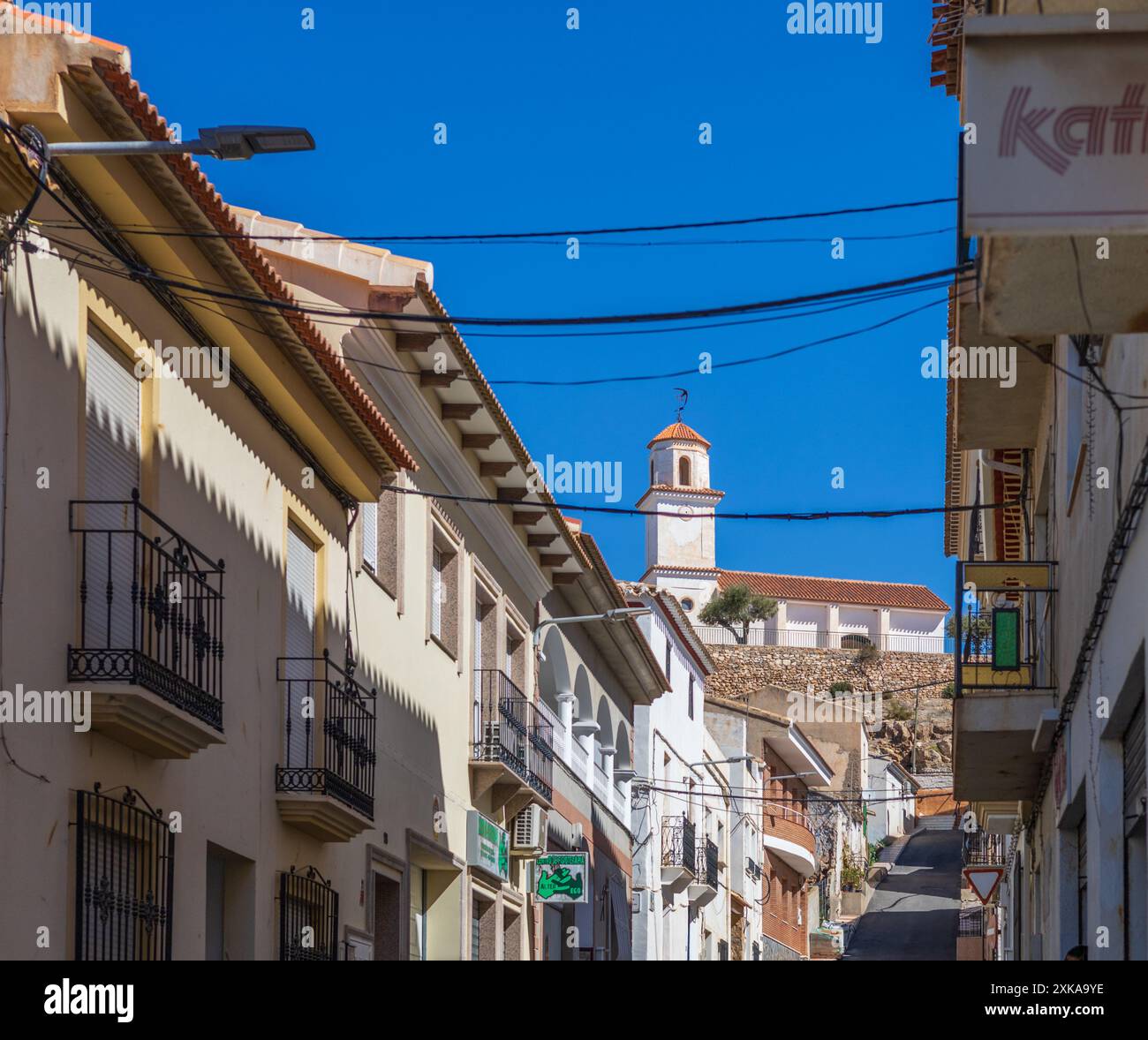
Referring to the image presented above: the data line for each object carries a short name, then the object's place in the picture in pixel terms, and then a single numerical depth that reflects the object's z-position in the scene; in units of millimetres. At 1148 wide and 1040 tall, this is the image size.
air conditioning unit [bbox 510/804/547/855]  23547
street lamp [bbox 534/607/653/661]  24406
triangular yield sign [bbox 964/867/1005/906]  22938
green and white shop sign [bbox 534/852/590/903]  23688
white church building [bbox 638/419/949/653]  106188
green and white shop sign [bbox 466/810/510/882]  21266
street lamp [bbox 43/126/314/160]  9328
